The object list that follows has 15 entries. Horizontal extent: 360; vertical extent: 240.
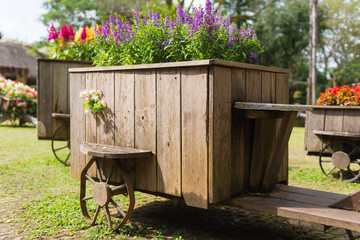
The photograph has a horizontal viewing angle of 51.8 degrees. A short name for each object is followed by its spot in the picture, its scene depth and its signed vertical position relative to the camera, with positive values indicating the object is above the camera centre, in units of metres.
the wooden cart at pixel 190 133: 2.88 -0.19
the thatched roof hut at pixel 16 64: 25.68 +3.25
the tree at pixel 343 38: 27.73 +6.03
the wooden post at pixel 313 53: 16.68 +2.74
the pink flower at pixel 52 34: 6.73 +1.39
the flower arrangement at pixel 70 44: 6.59 +1.20
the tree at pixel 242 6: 22.69 +6.57
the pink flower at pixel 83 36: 6.74 +1.35
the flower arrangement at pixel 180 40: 3.24 +0.67
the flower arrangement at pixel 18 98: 13.76 +0.44
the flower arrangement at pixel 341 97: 5.87 +0.26
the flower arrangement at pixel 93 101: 3.70 +0.09
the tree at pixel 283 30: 24.34 +5.45
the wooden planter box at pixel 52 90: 6.12 +0.34
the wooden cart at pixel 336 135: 5.68 -0.35
